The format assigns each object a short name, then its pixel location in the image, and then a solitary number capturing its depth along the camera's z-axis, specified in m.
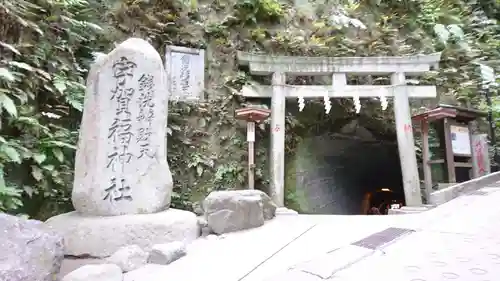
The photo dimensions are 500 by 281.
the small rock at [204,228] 5.10
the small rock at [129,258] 3.71
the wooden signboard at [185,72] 8.03
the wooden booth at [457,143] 7.72
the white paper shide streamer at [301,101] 7.97
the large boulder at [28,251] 2.75
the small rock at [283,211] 6.70
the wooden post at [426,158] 7.76
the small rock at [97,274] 3.16
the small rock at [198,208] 7.20
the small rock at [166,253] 3.85
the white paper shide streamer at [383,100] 8.07
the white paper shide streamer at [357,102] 8.01
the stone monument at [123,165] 4.25
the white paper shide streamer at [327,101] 8.00
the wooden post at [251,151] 7.26
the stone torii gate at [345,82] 8.09
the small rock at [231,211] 4.98
